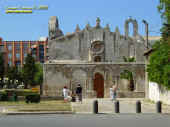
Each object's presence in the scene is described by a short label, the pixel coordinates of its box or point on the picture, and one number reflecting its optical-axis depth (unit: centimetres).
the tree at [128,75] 5143
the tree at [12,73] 8886
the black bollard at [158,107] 2177
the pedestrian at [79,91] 3169
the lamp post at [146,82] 3591
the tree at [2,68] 6316
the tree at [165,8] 2644
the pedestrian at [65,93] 3403
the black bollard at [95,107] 2117
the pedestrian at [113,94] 3370
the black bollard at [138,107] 2164
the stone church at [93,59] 4462
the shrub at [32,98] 3095
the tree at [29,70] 7988
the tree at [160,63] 2778
